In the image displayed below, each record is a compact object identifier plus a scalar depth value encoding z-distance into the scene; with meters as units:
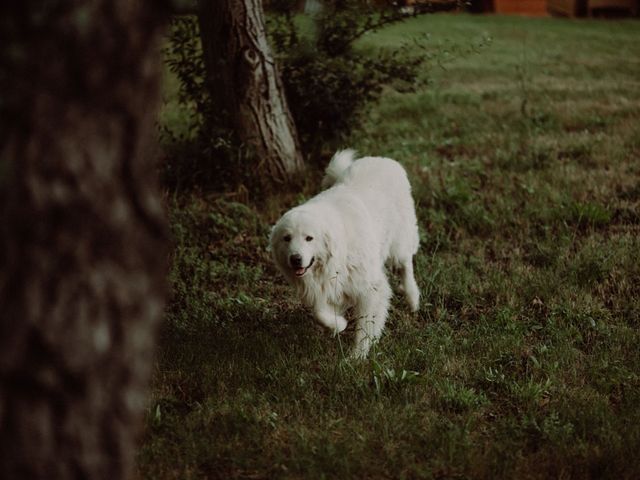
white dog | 4.19
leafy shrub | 6.83
